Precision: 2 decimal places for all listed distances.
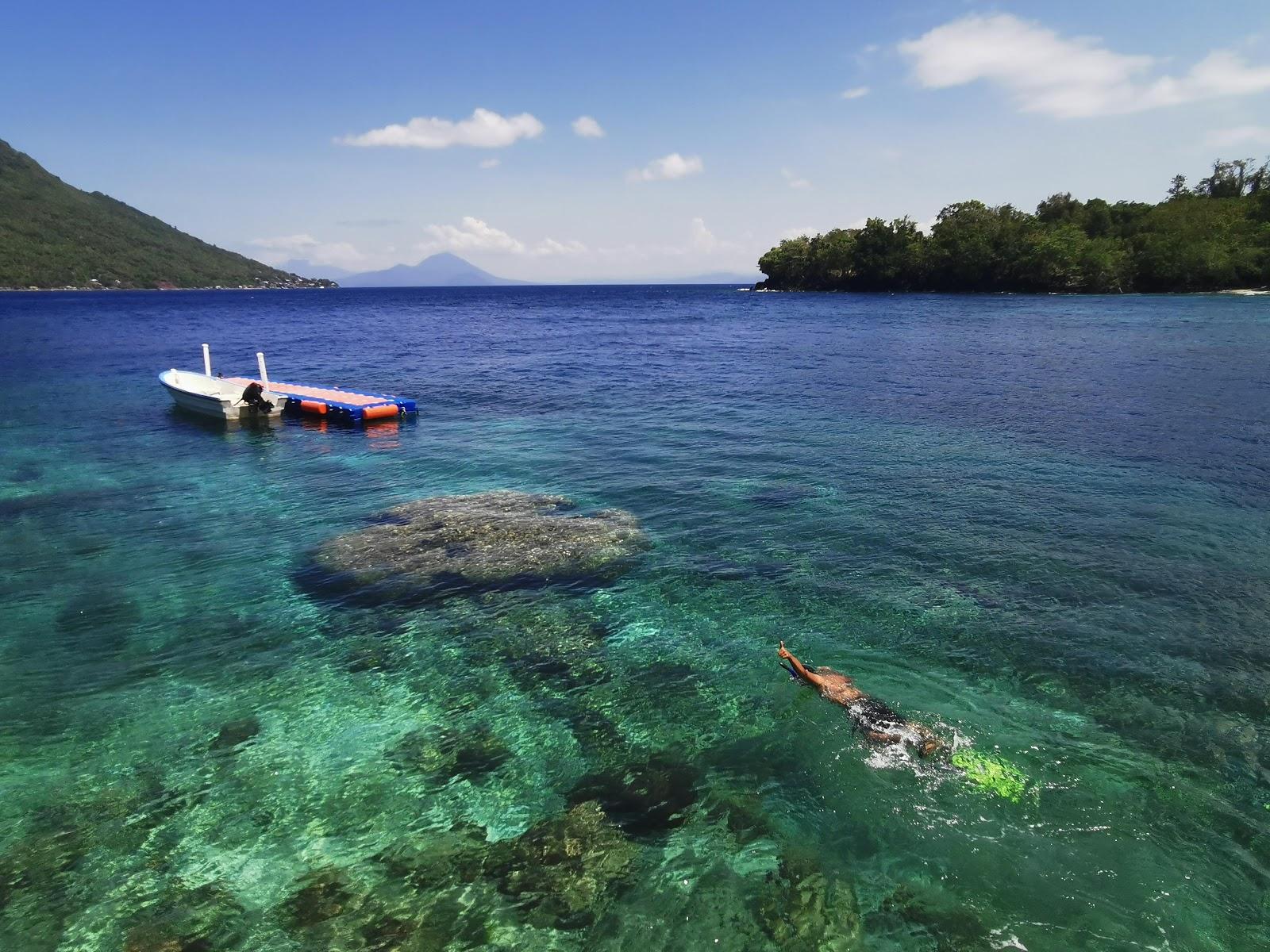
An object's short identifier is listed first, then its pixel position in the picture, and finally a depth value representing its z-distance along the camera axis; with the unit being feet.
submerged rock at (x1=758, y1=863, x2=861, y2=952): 23.45
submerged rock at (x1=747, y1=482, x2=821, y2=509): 66.64
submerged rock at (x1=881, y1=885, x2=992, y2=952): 23.29
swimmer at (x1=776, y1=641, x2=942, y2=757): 32.71
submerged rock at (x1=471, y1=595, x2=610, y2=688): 39.01
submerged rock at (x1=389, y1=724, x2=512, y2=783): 31.60
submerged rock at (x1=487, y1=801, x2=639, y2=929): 24.68
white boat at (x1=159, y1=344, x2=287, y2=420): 105.40
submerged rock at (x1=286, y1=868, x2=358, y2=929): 24.30
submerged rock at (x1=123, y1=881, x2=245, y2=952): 23.25
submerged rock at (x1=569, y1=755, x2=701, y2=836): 28.50
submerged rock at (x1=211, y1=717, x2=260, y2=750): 33.22
